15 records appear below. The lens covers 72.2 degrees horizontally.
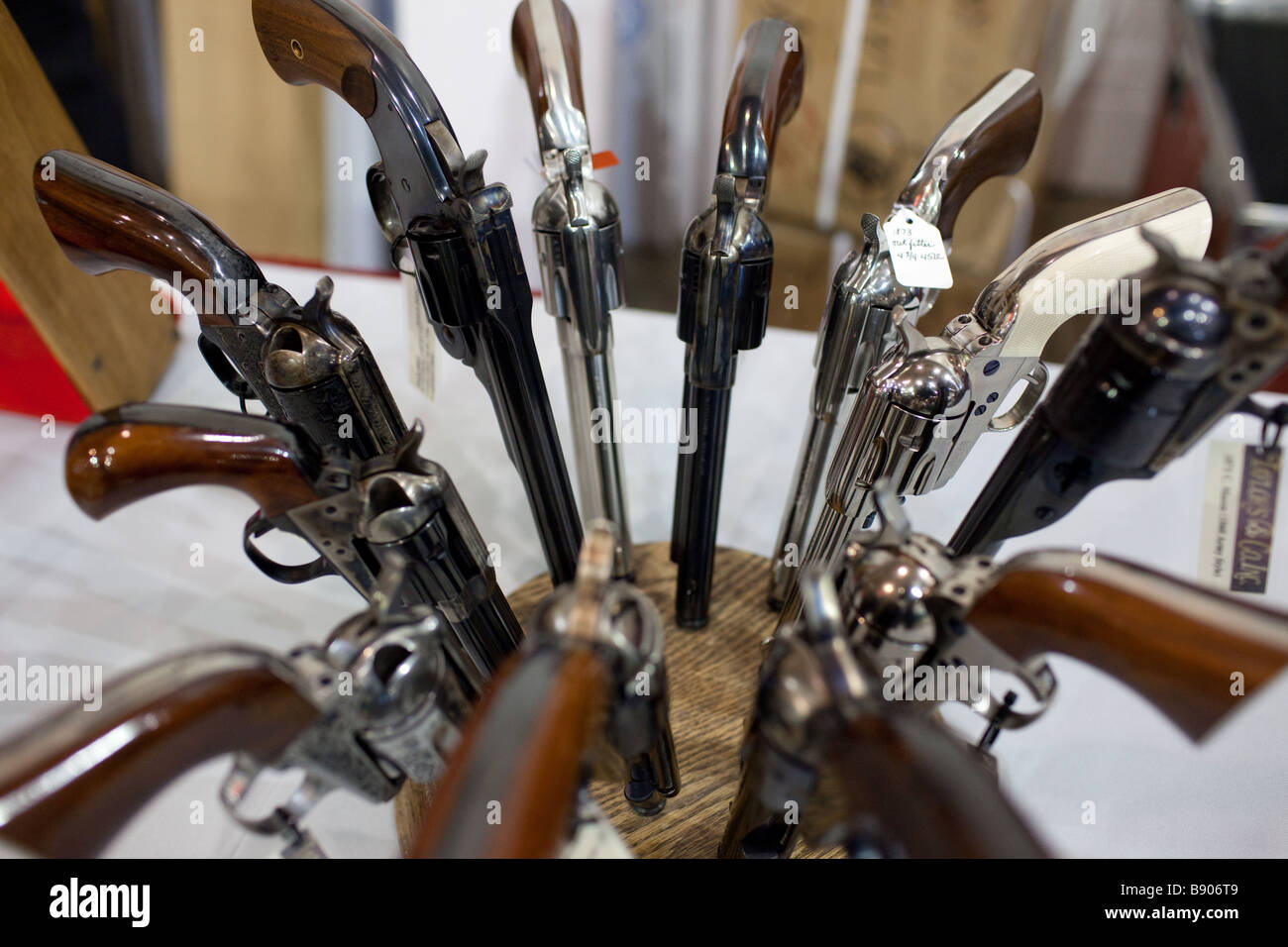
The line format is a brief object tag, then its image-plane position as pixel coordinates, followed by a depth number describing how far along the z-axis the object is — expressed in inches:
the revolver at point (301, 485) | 16.2
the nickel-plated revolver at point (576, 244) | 24.0
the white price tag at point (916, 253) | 21.0
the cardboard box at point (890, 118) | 48.9
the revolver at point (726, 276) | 22.6
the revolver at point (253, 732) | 12.4
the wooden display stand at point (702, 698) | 23.9
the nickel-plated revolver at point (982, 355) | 20.0
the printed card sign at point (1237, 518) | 21.5
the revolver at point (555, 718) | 11.3
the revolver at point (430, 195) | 21.4
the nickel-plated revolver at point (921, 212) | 23.3
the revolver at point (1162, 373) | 14.3
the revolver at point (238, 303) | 20.4
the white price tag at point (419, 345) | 25.7
